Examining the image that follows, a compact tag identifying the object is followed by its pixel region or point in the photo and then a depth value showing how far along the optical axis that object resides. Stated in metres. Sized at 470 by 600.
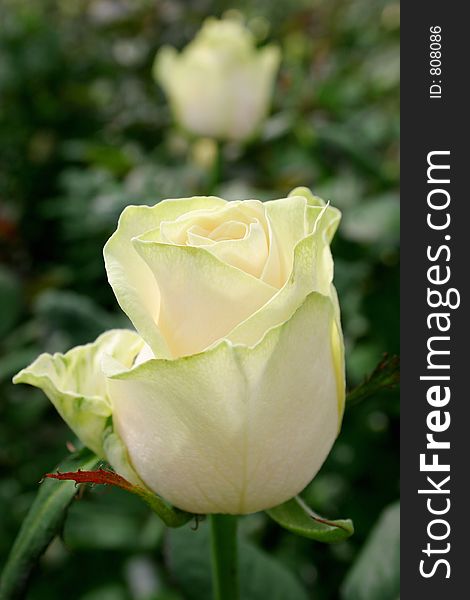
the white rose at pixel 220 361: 0.35
